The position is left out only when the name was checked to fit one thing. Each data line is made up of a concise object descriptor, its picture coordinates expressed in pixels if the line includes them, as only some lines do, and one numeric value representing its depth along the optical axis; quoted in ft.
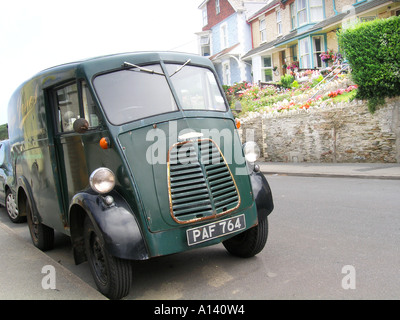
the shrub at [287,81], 78.33
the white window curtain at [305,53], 86.84
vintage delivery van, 12.88
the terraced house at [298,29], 74.89
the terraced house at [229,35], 113.29
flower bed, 52.70
